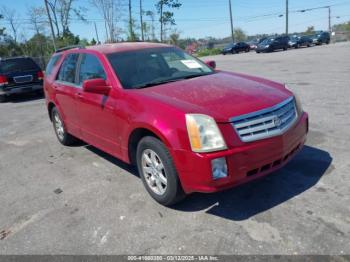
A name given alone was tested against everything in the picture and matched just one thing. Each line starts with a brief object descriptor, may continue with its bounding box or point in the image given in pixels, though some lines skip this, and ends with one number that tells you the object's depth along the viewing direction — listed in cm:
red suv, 326
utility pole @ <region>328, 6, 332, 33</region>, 7399
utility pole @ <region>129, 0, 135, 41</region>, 4194
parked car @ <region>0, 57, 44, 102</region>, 1302
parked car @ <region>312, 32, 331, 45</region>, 4150
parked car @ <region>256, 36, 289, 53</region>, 3516
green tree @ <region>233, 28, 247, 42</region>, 9300
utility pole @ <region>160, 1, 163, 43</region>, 4395
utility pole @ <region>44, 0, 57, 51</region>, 2866
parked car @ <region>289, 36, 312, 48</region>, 3816
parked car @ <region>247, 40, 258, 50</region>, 4510
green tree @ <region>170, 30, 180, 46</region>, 4894
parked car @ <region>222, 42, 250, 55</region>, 4188
